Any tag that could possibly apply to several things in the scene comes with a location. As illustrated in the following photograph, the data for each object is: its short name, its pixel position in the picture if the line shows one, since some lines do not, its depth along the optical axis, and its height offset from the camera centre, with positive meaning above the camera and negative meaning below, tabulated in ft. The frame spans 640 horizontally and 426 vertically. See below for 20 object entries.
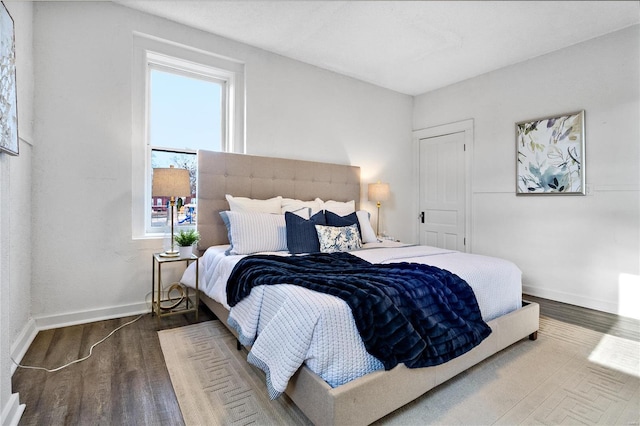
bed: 4.55 -1.45
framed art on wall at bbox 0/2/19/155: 4.75 +1.99
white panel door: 14.75 +1.20
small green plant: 9.32 -0.72
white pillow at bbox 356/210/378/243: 11.00 -0.51
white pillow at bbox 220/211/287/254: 9.00 -0.51
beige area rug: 5.21 -3.28
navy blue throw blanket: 4.84 -1.48
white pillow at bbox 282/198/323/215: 11.05 +0.35
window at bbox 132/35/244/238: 9.84 +3.42
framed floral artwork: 11.06 +2.25
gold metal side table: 9.12 -2.66
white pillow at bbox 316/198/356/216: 11.80 +0.29
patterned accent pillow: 9.17 -0.70
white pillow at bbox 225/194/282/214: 10.38 +0.33
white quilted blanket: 4.58 -1.86
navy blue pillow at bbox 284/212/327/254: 9.12 -0.59
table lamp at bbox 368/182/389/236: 14.30 +1.07
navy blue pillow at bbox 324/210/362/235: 10.23 -0.17
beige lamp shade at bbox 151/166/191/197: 8.87 +0.90
